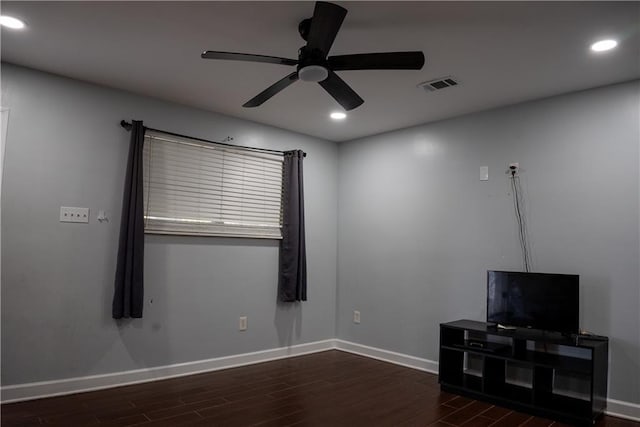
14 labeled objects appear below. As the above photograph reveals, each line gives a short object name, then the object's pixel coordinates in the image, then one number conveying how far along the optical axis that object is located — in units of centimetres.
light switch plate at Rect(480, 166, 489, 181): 400
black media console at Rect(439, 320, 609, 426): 301
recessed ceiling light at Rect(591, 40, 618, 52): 270
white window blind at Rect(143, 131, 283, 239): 388
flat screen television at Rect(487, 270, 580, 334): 319
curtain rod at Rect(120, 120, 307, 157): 368
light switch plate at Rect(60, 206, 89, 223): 339
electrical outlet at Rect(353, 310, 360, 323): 498
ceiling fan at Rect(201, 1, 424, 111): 213
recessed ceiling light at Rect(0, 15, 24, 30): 255
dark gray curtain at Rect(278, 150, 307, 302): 461
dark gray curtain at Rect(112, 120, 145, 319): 351
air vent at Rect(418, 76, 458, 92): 332
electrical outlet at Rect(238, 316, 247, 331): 434
